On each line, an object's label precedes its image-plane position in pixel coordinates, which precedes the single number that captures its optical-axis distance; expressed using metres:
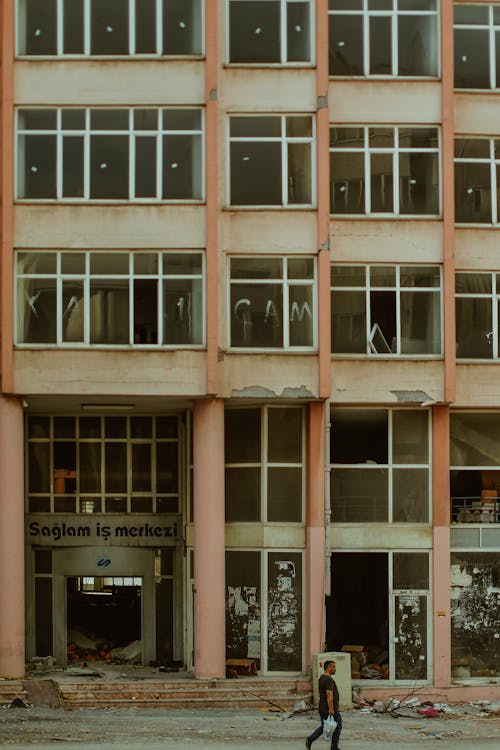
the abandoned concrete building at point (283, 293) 38.91
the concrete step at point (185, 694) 37.88
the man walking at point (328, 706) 31.45
